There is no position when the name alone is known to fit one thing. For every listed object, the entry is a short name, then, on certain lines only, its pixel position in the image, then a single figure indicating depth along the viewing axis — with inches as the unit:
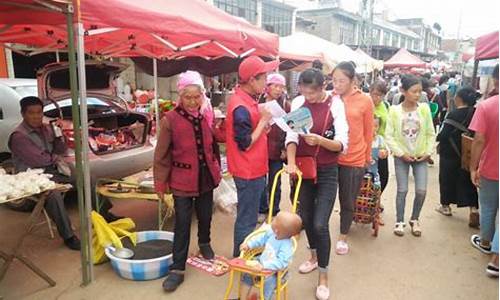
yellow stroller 95.0
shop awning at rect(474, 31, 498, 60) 225.9
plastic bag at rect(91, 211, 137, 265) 142.6
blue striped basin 132.0
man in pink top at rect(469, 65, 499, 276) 133.6
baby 96.7
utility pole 877.8
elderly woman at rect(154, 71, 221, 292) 124.3
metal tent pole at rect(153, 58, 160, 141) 251.0
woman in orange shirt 142.9
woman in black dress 185.3
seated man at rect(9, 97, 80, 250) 155.9
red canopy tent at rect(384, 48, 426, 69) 936.3
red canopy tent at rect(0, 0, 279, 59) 127.0
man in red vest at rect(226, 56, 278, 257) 118.6
